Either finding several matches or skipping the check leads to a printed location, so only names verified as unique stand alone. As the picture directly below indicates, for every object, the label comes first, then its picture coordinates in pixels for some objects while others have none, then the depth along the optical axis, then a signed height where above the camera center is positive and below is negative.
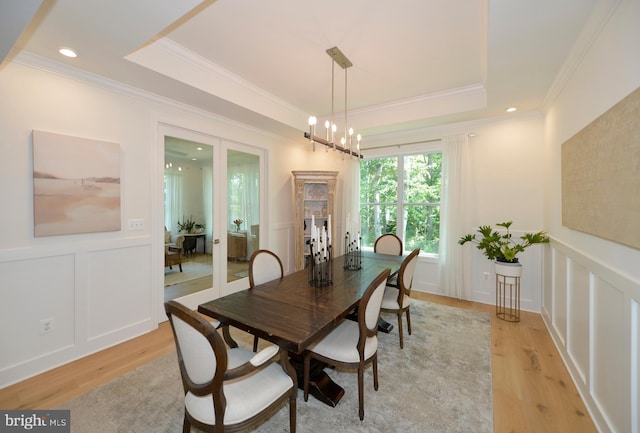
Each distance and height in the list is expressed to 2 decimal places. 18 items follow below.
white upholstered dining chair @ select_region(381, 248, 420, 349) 2.46 -0.84
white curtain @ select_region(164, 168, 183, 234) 3.08 +0.18
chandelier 2.26 +1.60
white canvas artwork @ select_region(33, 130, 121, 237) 2.14 +0.27
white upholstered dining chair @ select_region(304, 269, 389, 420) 1.67 -0.92
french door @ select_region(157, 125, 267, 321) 3.06 +0.10
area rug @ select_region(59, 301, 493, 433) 1.64 -1.36
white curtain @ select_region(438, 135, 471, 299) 3.79 -0.02
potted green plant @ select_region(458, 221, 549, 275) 3.14 -0.40
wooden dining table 1.44 -0.65
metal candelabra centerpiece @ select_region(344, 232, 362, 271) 2.84 -0.52
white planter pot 3.15 -0.71
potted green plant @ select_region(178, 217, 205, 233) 3.32 -0.16
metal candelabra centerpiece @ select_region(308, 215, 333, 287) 2.25 -0.47
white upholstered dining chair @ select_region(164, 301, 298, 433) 1.15 -0.85
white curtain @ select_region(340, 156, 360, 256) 4.65 +0.36
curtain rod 4.09 +1.17
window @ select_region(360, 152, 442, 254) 4.23 +0.25
